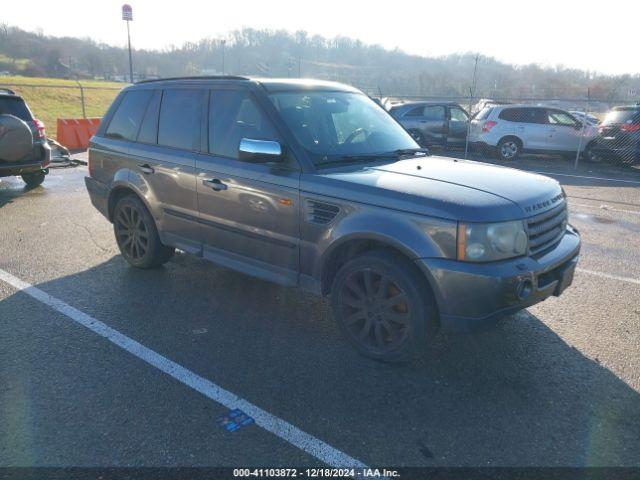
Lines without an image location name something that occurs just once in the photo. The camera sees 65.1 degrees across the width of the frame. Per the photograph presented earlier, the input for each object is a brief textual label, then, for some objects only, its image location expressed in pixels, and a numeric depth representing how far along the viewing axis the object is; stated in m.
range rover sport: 3.05
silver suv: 14.20
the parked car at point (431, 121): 16.06
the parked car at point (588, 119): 14.30
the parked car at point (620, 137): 13.09
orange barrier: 15.15
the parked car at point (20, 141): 7.90
